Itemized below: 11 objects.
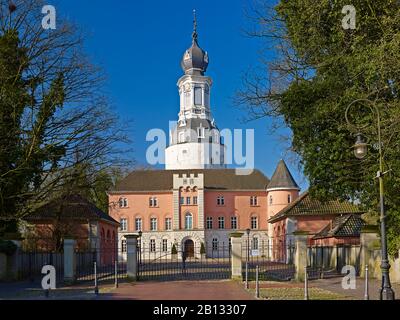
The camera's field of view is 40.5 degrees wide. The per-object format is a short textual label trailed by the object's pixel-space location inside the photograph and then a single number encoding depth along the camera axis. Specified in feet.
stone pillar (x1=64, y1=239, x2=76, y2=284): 87.40
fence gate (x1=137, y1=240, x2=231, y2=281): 97.40
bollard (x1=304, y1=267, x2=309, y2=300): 59.60
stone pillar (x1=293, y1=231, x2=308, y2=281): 84.64
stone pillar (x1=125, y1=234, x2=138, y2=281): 89.10
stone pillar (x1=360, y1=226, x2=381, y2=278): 88.79
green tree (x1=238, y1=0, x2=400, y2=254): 66.64
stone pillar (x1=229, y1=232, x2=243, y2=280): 88.33
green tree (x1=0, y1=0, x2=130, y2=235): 74.38
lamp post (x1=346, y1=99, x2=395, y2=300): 50.90
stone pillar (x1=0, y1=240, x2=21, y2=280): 93.22
